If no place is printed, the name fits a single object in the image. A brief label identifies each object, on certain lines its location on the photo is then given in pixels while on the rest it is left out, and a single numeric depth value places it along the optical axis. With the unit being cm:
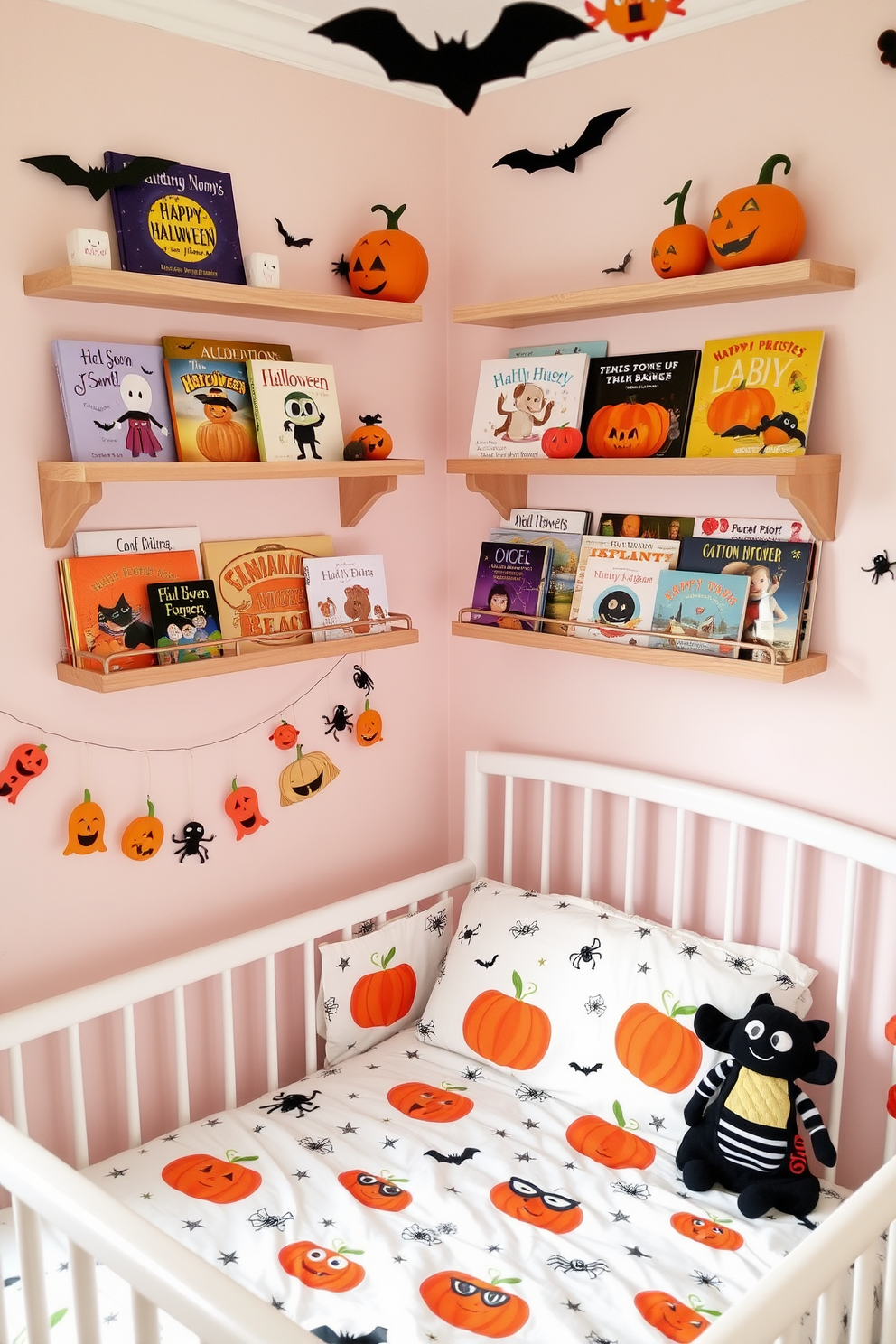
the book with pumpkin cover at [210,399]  191
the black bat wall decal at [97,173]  173
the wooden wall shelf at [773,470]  179
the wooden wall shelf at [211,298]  168
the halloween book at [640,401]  200
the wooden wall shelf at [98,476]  172
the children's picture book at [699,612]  195
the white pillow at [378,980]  219
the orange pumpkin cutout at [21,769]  183
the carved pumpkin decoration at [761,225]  178
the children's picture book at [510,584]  228
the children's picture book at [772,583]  190
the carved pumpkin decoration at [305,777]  227
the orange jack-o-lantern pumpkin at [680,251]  192
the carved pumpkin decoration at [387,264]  212
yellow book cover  184
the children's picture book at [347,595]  217
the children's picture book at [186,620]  192
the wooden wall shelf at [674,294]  174
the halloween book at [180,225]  181
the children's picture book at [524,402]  215
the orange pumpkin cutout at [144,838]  200
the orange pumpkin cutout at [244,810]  215
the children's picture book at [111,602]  184
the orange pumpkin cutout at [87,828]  191
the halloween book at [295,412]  199
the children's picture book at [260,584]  206
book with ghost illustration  179
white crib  115
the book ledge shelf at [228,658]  179
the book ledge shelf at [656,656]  186
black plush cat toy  172
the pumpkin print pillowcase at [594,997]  192
